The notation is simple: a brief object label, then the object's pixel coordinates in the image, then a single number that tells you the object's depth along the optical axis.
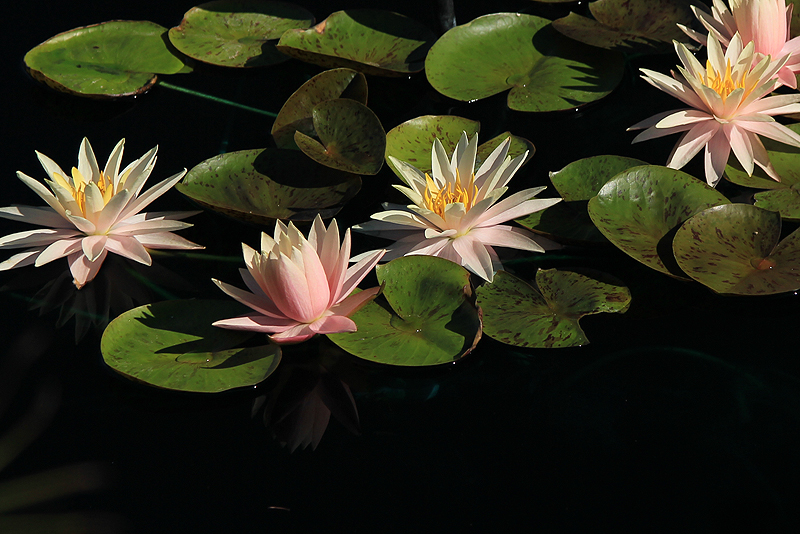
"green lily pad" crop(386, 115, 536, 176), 4.68
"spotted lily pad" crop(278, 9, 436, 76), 5.65
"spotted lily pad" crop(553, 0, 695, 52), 5.31
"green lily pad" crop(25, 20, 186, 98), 5.78
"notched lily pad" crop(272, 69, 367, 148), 5.03
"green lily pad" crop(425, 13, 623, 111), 5.21
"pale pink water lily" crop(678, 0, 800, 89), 4.68
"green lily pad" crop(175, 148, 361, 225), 4.49
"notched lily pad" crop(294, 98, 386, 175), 4.58
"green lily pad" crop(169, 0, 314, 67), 6.03
